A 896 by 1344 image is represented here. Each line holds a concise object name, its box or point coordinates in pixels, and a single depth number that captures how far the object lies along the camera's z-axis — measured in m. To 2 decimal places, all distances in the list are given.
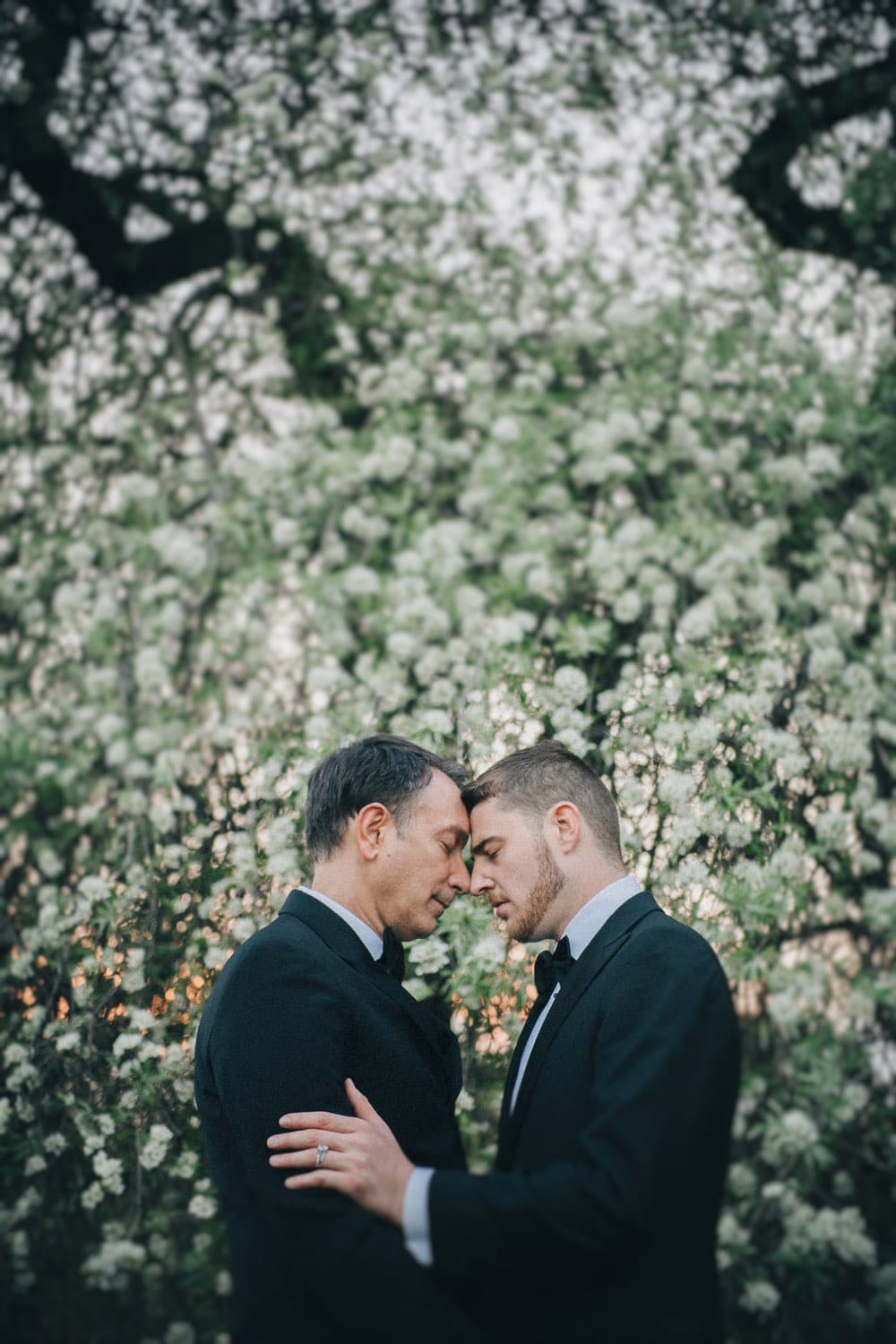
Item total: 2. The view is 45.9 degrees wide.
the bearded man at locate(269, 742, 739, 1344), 1.42
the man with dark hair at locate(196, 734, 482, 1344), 1.50
